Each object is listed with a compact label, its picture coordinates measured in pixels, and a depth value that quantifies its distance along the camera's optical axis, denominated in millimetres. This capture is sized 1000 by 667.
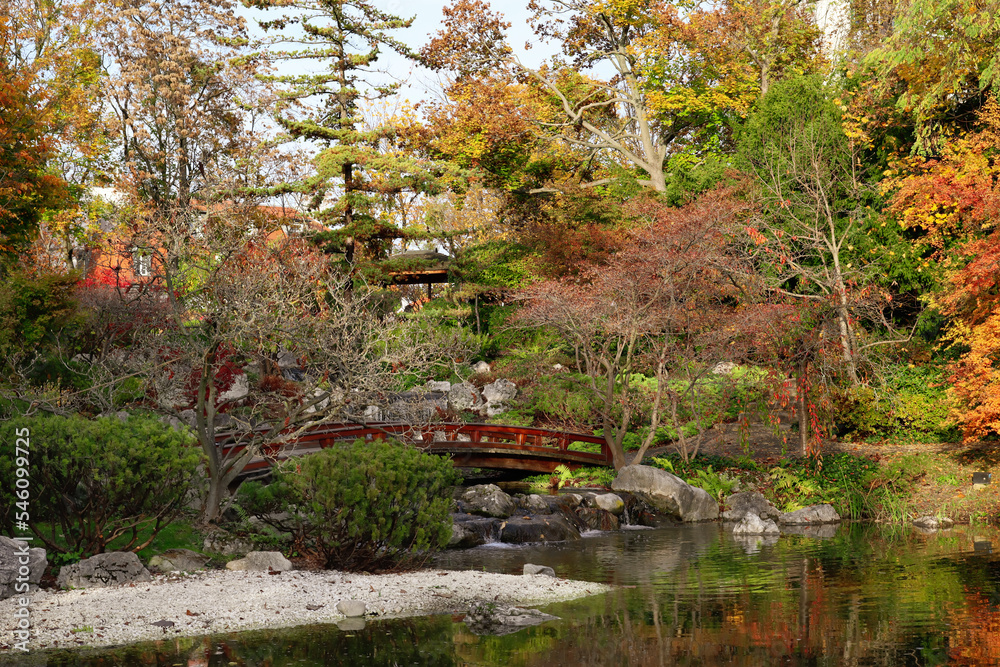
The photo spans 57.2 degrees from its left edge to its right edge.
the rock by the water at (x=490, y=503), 17234
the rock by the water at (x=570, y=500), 17781
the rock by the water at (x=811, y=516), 18062
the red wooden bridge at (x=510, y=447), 20641
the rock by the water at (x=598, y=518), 17641
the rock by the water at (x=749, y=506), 18344
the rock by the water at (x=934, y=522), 17031
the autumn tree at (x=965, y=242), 17766
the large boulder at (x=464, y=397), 26875
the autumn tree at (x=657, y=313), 19797
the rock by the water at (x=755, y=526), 16906
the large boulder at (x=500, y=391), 27203
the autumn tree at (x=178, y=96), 29062
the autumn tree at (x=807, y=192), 25000
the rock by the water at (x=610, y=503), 18000
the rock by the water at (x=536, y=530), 16172
